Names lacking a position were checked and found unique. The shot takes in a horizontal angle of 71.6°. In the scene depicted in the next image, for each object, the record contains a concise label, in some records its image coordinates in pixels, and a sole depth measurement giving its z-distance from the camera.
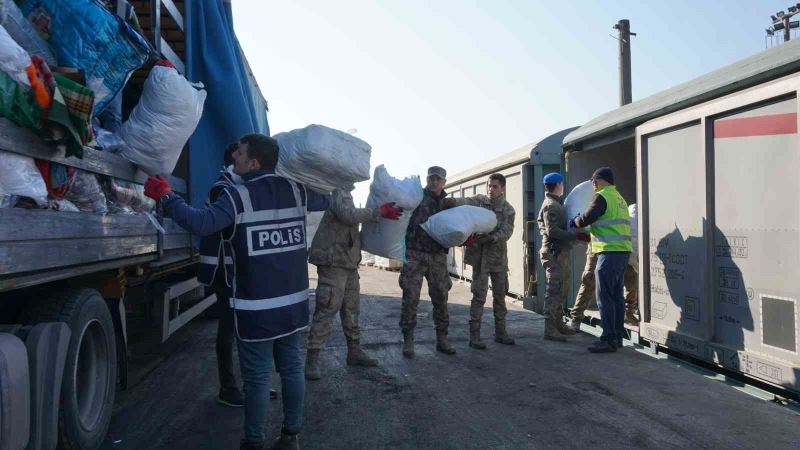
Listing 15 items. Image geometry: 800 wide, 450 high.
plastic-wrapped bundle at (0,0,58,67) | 2.29
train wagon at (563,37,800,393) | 4.02
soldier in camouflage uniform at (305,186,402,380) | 4.61
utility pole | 16.17
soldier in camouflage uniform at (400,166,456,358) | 5.43
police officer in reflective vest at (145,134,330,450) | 2.83
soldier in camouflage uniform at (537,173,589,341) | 6.20
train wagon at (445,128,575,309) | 8.01
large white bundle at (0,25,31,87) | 2.01
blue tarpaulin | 4.44
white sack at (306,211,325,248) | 6.22
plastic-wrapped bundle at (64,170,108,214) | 2.62
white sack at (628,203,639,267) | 6.64
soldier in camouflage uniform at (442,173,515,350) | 5.81
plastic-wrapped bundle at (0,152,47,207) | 2.06
